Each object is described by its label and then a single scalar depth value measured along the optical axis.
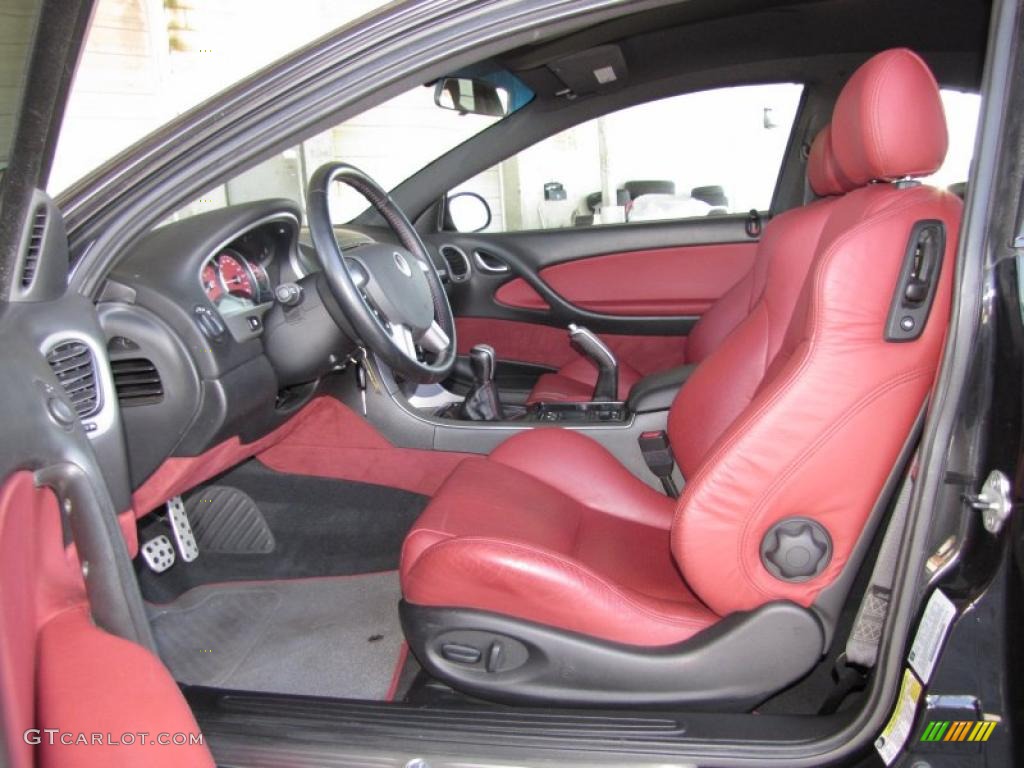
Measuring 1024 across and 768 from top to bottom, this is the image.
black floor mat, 2.11
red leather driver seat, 1.11
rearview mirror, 2.64
